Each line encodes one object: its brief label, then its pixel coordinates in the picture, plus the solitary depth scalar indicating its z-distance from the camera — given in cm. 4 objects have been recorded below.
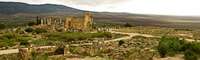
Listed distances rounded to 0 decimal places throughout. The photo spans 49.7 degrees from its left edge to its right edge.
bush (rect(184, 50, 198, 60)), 1823
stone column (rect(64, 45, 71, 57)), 2171
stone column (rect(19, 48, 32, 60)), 1815
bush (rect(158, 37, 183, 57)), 2087
